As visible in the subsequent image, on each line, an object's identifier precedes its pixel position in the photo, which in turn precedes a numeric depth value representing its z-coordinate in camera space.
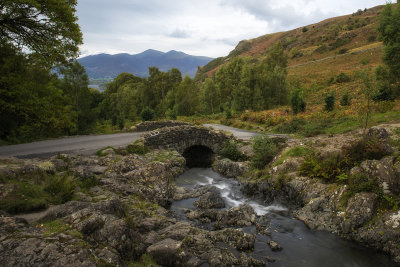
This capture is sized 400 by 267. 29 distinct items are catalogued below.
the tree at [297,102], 37.12
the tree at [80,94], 33.75
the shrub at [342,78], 51.81
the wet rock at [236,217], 12.53
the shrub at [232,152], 23.83
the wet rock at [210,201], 15.24
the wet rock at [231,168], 21.04
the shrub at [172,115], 54.72
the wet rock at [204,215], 13.06
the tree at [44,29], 12.20
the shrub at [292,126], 29.62
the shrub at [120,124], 40.84
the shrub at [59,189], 9.69
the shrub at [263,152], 19.67
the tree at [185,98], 60.16
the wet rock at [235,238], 10.25
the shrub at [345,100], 33.47
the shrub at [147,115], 47.84
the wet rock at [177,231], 9.74
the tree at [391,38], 28.20
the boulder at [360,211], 11.38
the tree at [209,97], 60.28
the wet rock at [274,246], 10.58
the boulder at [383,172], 11.57
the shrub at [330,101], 33.19
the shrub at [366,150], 13.32
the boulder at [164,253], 8.27
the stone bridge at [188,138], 24.62
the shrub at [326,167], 14.24
